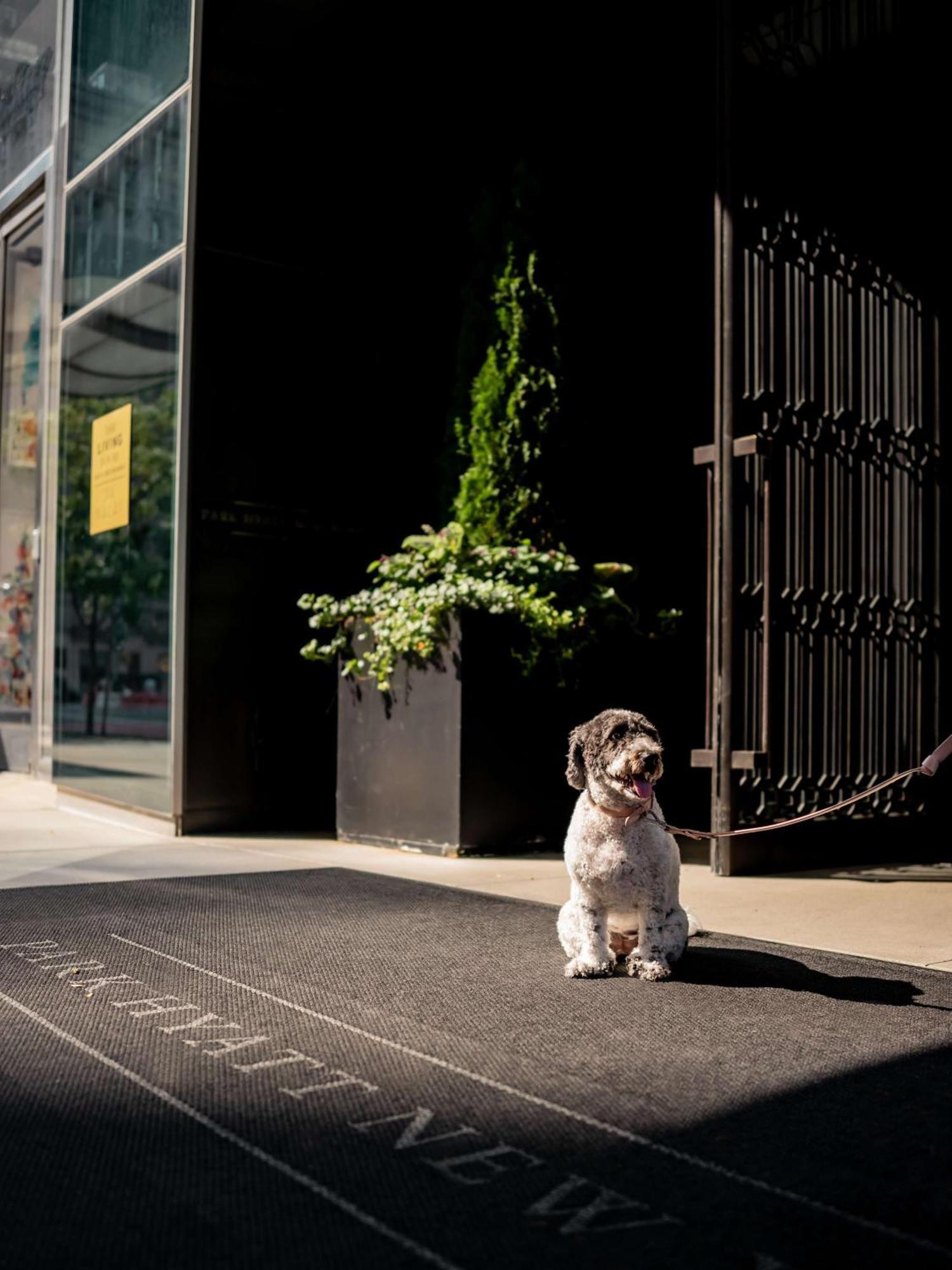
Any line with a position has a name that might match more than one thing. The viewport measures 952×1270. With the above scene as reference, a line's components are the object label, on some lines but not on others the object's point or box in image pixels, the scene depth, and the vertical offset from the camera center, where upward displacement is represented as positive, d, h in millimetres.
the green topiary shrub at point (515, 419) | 7691 +1765
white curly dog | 3803 -468
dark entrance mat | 2070 -872
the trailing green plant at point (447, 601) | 7113 +601
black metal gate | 6660 +1111
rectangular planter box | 7035 -290
